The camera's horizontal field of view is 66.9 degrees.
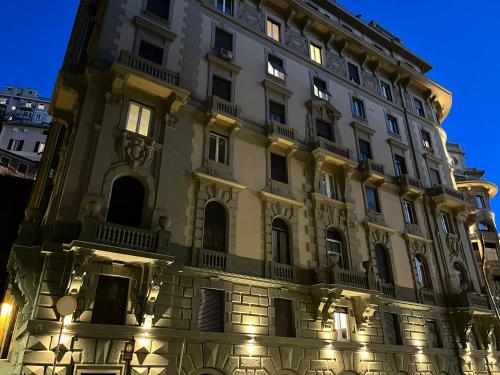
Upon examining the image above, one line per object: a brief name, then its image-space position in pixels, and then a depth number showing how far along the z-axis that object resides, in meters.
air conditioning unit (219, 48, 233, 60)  21.44
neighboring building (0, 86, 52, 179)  44.16
